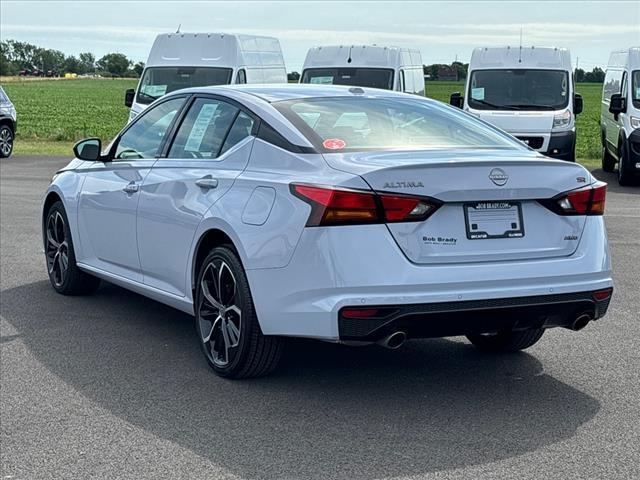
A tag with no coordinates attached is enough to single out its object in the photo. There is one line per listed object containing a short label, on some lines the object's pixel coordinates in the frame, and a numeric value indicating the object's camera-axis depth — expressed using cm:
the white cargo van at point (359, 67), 2308
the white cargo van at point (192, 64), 2242
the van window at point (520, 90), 2131
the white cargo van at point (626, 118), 1944
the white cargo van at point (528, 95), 2078
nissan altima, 539
